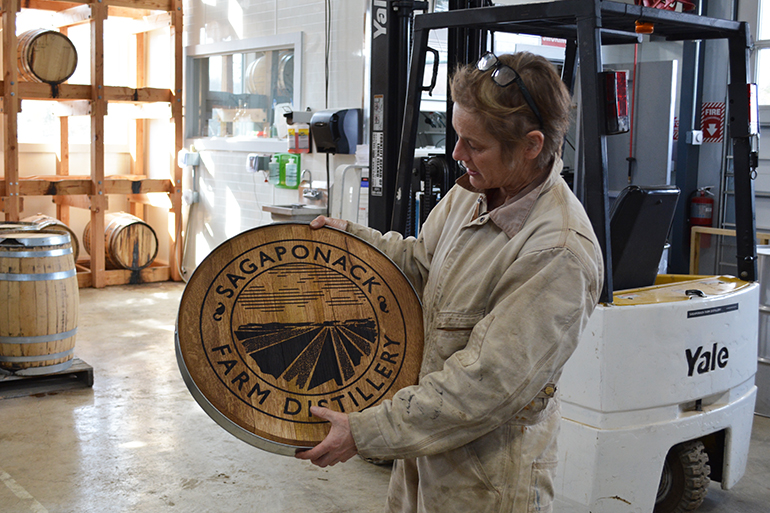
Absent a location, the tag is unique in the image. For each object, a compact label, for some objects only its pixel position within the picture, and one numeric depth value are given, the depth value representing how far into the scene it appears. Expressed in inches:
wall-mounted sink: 256.2
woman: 60.6
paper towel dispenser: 265.0
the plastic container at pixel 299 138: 284.2
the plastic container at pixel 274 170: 306.0
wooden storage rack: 322.8
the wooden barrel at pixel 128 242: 350.6
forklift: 120.7
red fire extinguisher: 311.4
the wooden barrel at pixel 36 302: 197.3
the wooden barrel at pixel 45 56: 315.9
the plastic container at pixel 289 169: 301.1
